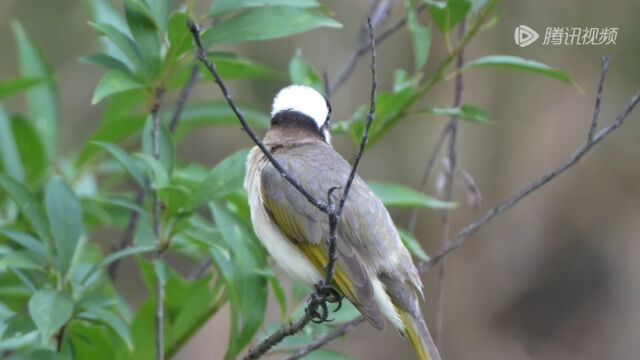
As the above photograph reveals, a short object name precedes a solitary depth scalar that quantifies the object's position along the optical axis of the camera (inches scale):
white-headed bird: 265.3
